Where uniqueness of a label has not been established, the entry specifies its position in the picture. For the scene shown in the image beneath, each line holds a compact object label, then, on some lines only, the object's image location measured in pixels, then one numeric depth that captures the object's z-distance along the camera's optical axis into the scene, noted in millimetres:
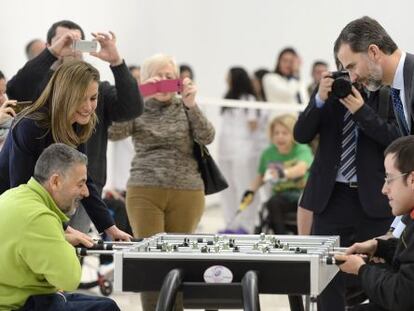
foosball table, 6386
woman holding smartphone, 9650
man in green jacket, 6476
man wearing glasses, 6251
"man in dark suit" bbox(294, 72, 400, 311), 8574
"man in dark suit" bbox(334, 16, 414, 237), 7388
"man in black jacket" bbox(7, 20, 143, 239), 9030
